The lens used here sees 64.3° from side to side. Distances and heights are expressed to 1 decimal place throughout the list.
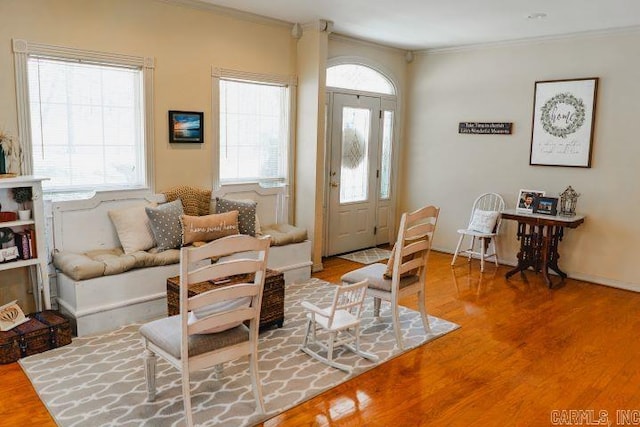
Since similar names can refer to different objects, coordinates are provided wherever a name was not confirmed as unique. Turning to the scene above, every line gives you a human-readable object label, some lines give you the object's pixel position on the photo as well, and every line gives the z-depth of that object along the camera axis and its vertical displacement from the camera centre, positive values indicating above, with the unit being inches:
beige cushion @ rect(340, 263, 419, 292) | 147.9 -37.9
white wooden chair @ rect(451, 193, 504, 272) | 234.1 -34.5
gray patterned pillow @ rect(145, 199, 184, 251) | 170.6 -27.2
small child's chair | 129.9 -44.6
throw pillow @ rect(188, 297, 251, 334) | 102.9 -33.9
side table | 209.3 -36.5
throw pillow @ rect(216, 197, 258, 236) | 192.4 -24.0
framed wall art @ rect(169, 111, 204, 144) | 186.1 +7.0
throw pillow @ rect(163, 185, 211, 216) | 186.0 -19.2
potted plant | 146.6 -15.5
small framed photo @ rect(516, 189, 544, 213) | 227.1 -20.7
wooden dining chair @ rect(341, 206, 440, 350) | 139.6 -35.4
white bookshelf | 141.1 -23.1
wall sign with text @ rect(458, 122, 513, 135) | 240.5 +11.8
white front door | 248.1 -11.6
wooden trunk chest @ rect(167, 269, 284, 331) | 143.4 -43.2
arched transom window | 241.4 +34.8
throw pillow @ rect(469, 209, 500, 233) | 234.4 -31.8
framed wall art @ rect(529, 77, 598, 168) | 215.3 +13.9
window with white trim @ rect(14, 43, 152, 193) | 157.4 +7.9
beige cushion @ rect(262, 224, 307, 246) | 200.4 -34.5
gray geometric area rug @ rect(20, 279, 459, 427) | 109.3 -56.7
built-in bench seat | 149.6 -37.8
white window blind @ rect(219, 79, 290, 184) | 206.2 +6.7
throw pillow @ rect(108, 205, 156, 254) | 170.1 -28.2
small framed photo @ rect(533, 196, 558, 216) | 216.4 -22.1
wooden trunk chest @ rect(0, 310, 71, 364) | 132.0 -51.5
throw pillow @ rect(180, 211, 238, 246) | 174.4 -27.9
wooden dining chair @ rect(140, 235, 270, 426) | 95.4 -35.0
